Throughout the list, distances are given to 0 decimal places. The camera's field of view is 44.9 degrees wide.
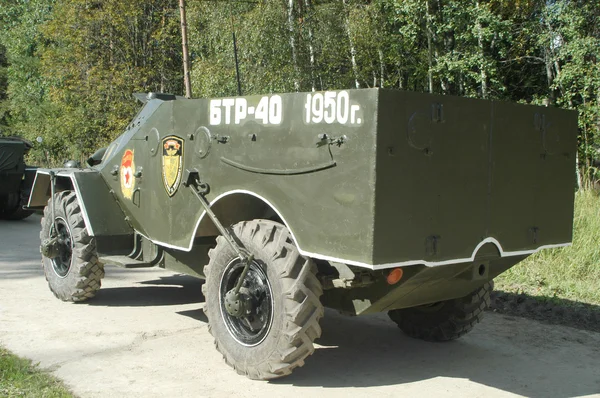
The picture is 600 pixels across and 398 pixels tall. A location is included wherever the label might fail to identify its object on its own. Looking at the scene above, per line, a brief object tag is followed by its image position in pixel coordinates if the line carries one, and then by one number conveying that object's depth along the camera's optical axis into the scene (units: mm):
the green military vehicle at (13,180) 14156
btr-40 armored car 4086
